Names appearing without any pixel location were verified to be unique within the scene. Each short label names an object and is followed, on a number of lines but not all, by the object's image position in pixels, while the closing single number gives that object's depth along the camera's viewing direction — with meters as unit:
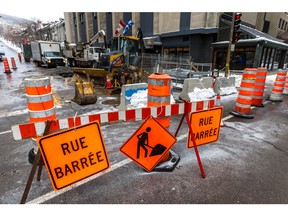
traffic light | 11.71
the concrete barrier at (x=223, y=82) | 9.08
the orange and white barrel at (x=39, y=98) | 3.03
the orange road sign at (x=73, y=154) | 2.17
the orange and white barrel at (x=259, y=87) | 7.02
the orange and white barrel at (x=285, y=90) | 9.82
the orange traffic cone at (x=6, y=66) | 16.85
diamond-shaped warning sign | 2.79
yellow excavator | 9.73
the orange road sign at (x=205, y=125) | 3.02
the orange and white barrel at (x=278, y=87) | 7.95
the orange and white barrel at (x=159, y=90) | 3.25
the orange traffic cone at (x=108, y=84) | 9.44
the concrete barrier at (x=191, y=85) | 7.82
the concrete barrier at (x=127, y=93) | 6.26
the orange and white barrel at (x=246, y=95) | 5.62
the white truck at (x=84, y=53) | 20.03
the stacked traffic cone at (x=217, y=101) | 4.02
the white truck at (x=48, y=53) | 22.77
